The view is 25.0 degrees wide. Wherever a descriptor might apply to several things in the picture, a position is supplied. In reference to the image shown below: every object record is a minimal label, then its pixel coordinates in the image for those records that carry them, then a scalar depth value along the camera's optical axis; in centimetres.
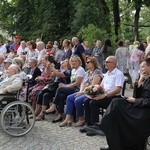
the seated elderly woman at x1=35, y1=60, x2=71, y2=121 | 734
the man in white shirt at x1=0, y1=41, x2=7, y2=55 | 1632
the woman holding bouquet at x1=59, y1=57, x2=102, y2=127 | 652
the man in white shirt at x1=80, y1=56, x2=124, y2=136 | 601
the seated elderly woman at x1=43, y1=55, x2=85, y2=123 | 701
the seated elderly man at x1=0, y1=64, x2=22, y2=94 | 609
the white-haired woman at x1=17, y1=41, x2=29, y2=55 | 1252
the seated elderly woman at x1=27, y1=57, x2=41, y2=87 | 805
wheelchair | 589
